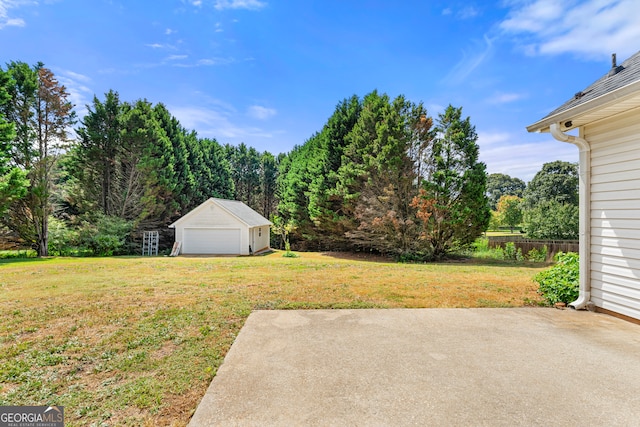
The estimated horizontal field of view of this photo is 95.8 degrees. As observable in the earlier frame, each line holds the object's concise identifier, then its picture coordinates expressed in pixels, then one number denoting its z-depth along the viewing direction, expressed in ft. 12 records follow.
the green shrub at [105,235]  52.65
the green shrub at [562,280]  15.34
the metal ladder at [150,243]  60.13
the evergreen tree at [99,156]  59.26
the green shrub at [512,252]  48.37
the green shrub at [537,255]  46.22
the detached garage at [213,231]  55.26
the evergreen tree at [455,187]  44.37
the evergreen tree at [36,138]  47.80
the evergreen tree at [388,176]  48.11
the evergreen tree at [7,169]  41.50
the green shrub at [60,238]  51.78
